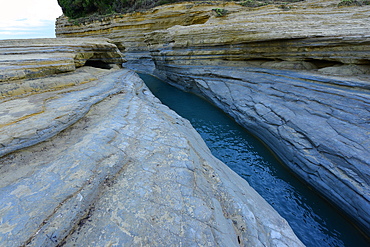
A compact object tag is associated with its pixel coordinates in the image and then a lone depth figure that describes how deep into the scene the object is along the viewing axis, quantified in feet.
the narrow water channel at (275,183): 13.20
